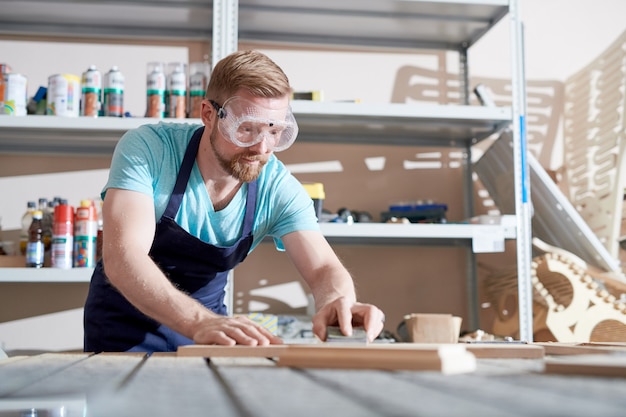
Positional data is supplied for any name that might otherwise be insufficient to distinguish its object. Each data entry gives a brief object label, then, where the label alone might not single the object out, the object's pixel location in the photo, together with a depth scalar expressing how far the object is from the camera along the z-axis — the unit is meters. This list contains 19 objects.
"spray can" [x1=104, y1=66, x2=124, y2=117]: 2.46
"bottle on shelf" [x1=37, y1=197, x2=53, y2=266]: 2.45
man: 1.51
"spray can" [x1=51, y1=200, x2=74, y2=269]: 2.33
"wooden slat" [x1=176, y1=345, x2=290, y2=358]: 0.91
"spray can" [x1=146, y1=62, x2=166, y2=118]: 2.44
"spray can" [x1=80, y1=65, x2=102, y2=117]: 2.43
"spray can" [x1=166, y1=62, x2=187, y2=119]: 2.45
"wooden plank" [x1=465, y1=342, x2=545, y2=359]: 0.89
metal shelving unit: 2.45
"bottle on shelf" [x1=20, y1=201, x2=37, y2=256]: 2.50
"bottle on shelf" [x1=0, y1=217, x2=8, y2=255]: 2.55
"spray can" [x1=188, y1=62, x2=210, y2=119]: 2.46
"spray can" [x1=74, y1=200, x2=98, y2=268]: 2.34
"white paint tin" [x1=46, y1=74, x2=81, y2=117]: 2.40
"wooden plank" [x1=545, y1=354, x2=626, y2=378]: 0.60
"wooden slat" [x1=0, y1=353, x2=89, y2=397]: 0.58
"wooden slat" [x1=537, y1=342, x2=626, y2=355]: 0.96
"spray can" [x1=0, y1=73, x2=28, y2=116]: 2.40
